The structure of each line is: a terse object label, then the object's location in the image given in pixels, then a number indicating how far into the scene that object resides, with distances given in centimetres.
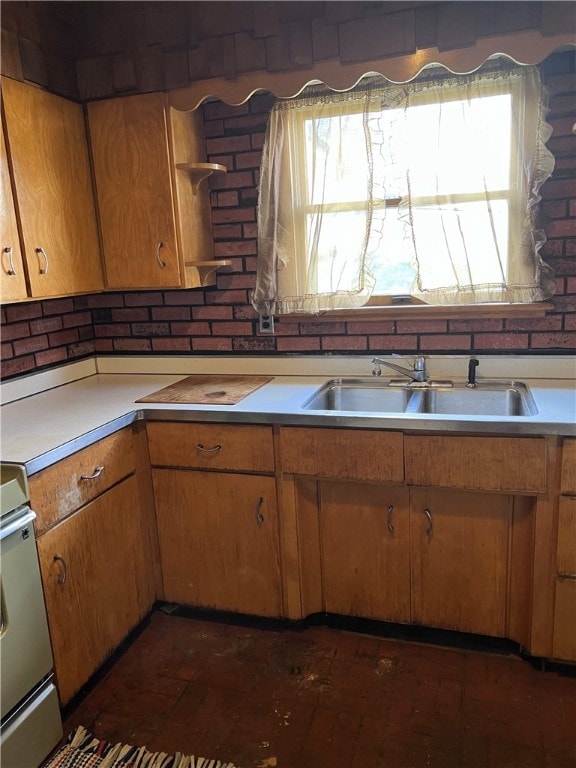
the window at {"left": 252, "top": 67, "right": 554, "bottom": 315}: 216
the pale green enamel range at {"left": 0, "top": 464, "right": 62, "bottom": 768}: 155
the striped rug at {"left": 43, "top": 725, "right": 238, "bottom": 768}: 166
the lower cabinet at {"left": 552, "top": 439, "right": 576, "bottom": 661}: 178
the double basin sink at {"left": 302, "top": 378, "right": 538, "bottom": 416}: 224
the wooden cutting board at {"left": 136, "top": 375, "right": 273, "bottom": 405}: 221
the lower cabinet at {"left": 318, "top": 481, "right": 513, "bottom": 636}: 198
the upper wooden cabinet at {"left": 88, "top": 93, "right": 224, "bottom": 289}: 228
